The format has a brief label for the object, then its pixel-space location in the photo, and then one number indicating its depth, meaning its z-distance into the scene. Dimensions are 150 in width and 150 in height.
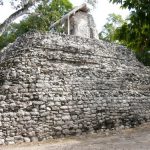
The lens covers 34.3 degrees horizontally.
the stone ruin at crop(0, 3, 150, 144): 7.13
